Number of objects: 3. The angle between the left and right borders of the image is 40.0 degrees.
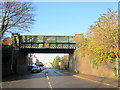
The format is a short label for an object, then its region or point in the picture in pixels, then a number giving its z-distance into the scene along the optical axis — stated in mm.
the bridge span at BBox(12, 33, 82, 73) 38097
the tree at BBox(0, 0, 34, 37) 21156
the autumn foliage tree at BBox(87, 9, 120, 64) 18938
